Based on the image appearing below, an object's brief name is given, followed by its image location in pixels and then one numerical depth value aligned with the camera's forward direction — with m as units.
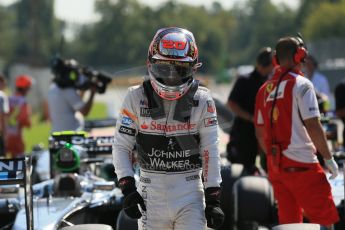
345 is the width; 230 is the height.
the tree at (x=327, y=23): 146.12
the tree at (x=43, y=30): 192.50
